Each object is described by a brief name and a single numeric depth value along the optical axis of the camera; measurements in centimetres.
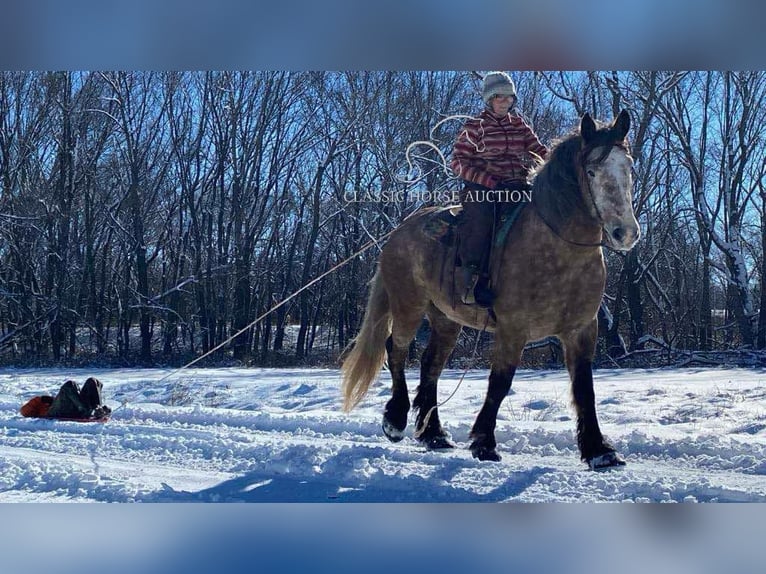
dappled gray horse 413
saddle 472
